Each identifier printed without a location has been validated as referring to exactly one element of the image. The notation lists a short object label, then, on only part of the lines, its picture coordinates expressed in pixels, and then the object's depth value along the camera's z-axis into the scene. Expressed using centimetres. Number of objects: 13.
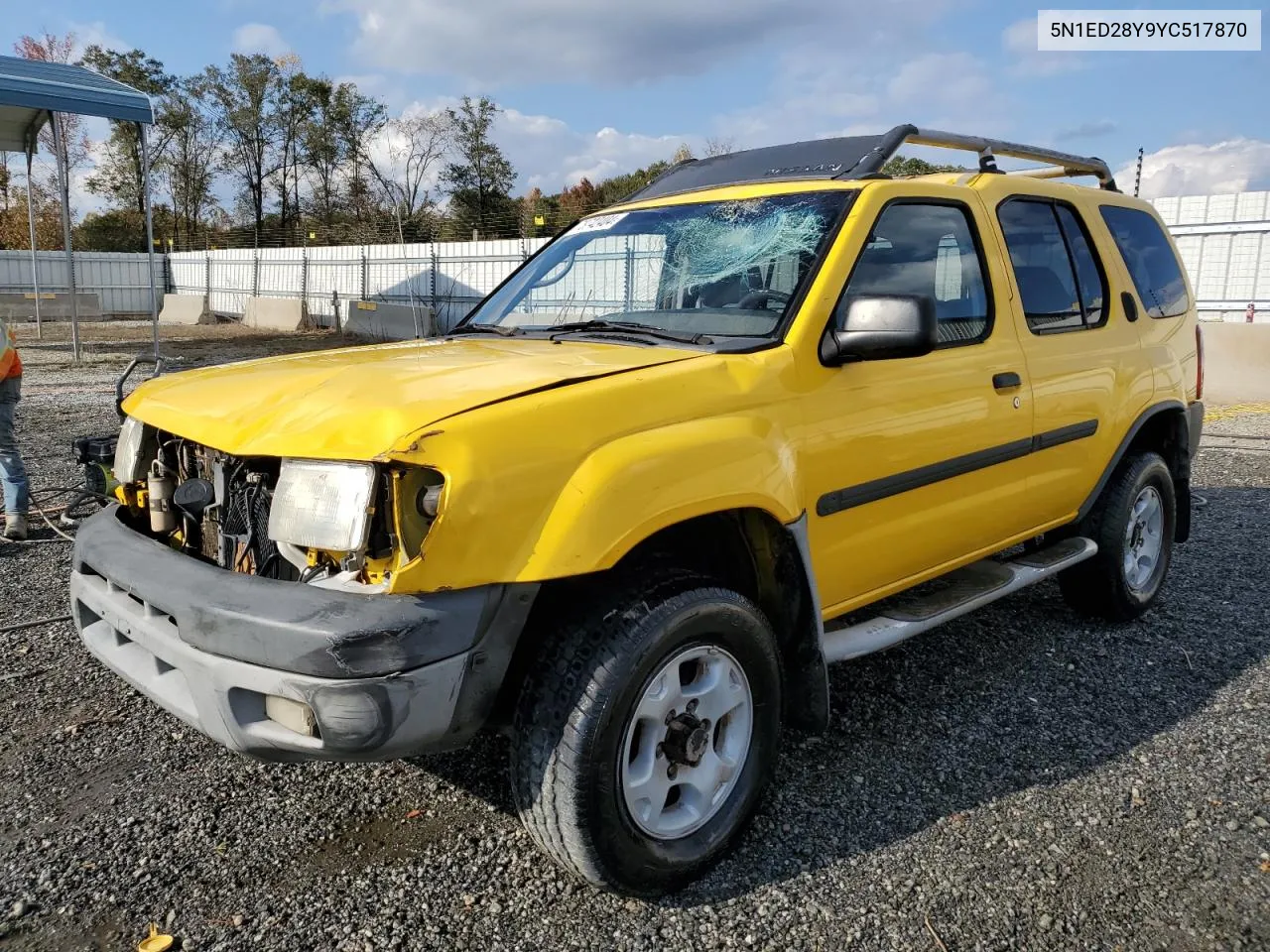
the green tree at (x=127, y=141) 3791
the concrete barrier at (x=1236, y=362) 1366
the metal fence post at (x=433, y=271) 2123
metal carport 1377
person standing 550
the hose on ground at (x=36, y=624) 420
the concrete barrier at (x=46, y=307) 2485
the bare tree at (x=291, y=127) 4103
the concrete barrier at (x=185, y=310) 2705
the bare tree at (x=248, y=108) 4056
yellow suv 208
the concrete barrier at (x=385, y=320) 1944
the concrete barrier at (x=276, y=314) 2359
